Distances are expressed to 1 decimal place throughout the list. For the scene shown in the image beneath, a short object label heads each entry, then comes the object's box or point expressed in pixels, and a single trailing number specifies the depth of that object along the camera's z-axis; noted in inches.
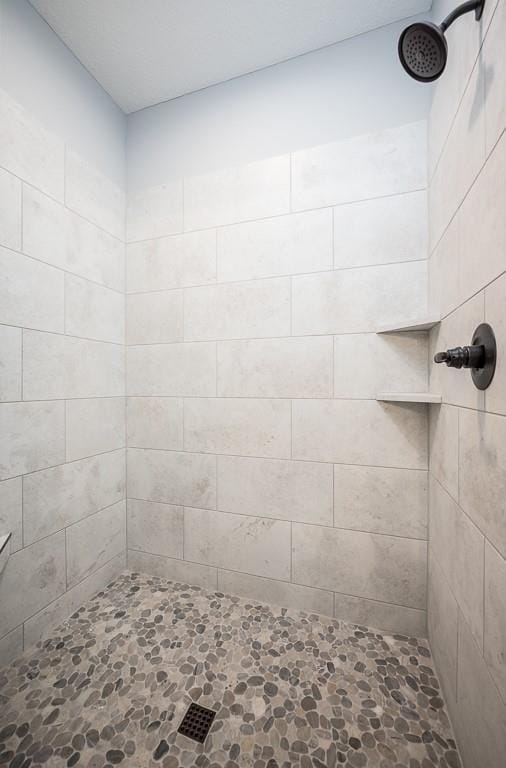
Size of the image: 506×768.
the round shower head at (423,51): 31.4
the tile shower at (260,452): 35.6
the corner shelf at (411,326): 44.5
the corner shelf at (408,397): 43.8
